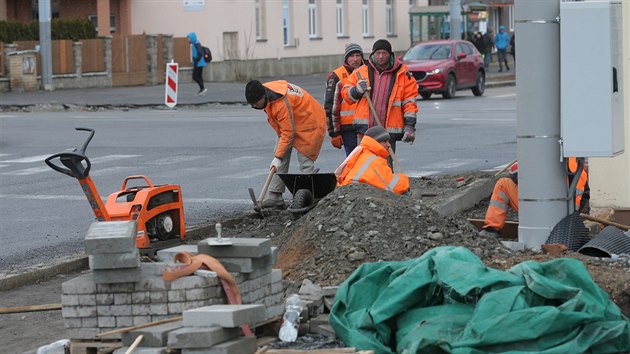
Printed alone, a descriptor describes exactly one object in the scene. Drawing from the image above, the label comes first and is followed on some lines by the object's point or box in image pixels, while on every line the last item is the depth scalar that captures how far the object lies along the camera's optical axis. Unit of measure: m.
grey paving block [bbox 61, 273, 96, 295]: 8.70
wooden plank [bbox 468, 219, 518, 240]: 14.22
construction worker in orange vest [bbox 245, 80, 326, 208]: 16.71
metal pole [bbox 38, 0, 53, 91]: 47.44
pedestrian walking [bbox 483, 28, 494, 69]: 71.42
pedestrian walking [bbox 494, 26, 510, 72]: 69.40
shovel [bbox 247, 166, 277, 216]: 16.58
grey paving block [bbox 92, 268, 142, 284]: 8.58
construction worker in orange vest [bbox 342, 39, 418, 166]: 16.60
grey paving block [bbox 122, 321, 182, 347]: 8.16
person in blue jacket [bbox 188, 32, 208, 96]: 49.59
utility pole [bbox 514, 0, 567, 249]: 12.57
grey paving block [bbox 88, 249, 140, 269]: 8.50
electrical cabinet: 12.18
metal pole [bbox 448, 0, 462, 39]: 59.84
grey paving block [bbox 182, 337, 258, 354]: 7.92
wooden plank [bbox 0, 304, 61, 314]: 10.82
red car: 46.44
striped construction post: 42.75
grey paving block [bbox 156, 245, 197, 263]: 9.13
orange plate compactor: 12.80
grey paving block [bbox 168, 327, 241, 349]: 7.89
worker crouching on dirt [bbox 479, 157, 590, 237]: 14.11
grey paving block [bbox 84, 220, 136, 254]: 8.46
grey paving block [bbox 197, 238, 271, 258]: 8.81
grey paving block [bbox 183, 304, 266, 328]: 7.97
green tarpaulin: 8.16
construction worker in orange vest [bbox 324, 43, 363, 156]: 17.52
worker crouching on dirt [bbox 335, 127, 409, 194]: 14.49
